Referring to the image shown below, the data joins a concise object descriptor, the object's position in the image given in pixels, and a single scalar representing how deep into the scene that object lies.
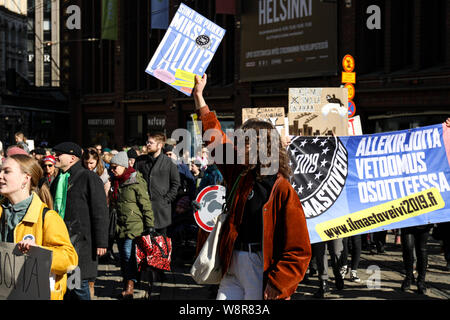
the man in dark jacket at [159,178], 9.47
